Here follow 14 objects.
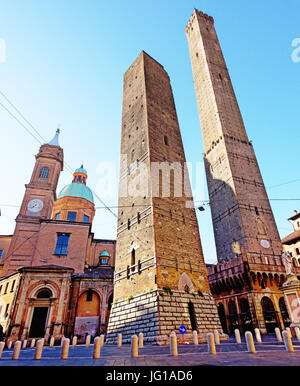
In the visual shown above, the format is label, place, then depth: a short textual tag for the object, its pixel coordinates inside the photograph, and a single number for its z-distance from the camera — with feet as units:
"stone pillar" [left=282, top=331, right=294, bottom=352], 24.16
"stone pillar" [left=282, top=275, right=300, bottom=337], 38.16
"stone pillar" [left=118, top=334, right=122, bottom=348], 41.54
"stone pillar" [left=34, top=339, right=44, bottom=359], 24.26
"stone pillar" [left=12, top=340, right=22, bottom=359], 24.92
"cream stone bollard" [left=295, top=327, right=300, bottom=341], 34.70
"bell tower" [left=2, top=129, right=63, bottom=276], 89.20
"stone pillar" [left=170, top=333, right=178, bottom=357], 23.75
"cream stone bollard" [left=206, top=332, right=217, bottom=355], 24.54
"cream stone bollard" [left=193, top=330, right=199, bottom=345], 36.46
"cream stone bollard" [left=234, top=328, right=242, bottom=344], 34.59
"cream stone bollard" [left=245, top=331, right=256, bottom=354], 24.05
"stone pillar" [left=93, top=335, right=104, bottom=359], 23.31
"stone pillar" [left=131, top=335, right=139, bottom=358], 23.79
